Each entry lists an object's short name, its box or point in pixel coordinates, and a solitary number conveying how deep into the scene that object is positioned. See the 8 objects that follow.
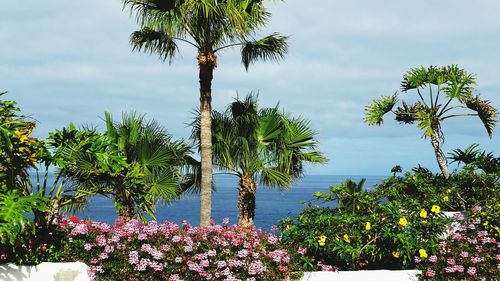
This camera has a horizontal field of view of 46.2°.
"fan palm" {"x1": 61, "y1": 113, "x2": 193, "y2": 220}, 12.85
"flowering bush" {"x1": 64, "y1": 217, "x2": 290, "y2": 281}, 7.61
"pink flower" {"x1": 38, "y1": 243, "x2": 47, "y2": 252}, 7.82
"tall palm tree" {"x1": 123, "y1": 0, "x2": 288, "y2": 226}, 12.58
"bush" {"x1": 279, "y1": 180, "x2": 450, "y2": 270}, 8.26
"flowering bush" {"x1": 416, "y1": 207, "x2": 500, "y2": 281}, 8.23
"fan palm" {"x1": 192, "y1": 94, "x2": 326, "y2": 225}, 15.62
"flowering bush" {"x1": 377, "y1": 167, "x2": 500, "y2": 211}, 9.89
